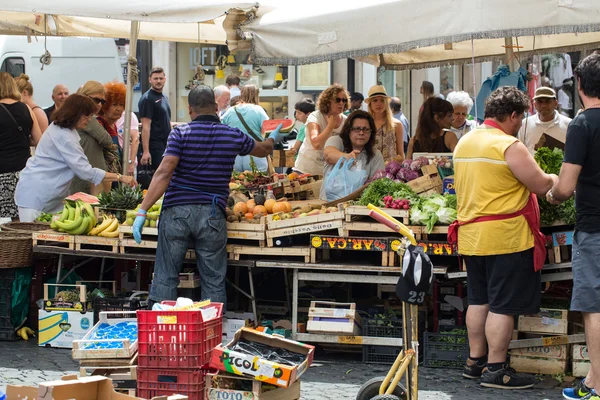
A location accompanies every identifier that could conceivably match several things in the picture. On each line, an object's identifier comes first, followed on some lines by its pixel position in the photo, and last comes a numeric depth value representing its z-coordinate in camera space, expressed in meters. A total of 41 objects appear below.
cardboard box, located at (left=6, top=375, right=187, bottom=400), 7.28
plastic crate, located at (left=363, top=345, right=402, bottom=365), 11.80
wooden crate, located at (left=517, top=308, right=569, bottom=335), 11.19
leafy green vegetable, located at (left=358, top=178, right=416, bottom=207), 12.02
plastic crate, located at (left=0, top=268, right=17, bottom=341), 13.04
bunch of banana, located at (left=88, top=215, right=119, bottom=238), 12.84
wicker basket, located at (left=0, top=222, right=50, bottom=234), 13.69
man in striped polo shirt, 11.68
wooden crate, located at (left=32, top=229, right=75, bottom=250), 12.91
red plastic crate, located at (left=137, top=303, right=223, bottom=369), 9.09
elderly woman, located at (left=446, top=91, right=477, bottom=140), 17.32
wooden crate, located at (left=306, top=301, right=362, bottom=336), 11.74
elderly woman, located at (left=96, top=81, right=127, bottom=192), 15.80
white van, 24.29
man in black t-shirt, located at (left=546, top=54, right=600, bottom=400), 9.22
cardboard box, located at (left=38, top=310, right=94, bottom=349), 12.69
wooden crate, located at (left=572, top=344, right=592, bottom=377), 10.95
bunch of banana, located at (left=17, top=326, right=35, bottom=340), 13.15
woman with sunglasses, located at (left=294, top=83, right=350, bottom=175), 15.49
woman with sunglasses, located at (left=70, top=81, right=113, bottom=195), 14.59
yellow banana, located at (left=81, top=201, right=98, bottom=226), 13.04
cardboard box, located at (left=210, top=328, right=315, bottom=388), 8.70
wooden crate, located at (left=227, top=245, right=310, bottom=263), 11.99
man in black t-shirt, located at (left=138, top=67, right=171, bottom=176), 19.67
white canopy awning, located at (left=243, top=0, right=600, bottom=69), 10.77
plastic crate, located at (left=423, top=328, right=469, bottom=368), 11.48
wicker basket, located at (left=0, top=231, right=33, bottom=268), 13.00
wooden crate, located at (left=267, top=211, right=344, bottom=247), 11.88
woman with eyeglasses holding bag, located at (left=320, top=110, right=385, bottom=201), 13.61
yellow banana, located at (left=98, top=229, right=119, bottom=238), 12.82
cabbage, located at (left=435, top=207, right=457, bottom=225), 11.44
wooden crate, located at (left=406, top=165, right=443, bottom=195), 12.50
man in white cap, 14.89
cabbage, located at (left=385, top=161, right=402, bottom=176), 12.97
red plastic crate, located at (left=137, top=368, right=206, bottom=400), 9.13
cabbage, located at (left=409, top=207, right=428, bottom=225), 11.54
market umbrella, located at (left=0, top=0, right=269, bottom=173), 13.08
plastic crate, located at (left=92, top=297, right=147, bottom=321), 12.50
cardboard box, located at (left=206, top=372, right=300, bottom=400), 8.90
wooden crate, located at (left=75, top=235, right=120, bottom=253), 12.75
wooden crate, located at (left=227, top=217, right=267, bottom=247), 12.12
